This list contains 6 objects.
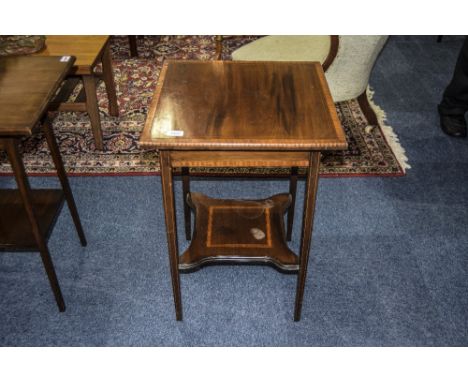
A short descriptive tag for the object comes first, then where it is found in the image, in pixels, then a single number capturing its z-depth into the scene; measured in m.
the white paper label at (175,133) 1.37
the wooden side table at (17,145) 1.46
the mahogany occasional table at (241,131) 1.37
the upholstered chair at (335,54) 2.42
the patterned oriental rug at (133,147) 2.76
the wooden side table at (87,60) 2.58
